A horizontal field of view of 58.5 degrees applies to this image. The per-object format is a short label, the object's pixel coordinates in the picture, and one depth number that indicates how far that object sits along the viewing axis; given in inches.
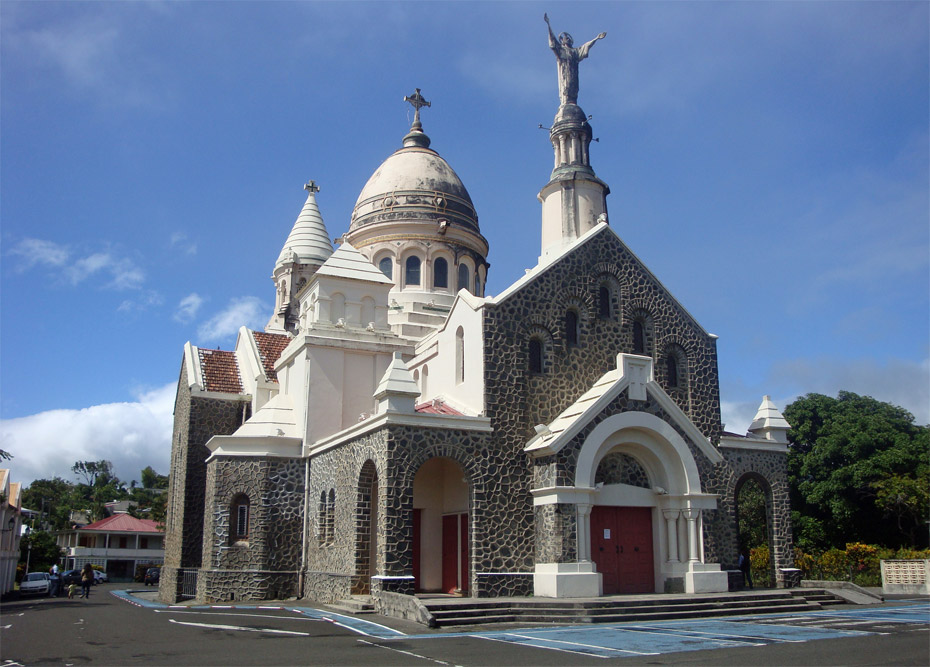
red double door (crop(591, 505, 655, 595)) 802.2
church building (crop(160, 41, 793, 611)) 767.1
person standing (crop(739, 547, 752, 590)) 884.6
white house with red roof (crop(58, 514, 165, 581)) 2425.0
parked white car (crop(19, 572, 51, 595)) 1352.1
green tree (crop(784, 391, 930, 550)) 1369.3
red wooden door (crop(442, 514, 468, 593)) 820.0
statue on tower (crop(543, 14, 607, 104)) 1118.4
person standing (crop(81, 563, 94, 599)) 1216.7
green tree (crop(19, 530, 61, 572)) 1965.7
